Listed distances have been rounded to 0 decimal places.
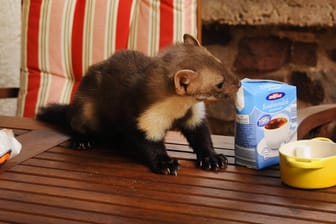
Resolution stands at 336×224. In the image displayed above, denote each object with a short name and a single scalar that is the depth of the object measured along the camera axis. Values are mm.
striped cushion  1911
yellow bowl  1292
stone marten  1396
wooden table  1219
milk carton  1367
